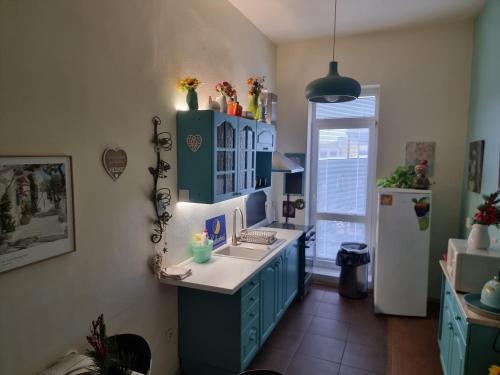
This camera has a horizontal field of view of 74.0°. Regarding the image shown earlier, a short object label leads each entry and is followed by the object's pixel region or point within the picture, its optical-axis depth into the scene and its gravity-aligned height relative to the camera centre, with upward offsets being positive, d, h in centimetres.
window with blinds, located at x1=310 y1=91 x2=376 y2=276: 415 -15
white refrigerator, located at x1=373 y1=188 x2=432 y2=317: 347 -93
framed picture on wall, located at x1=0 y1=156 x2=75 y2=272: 137 -23
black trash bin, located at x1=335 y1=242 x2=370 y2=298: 394 -129
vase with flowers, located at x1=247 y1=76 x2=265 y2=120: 328 +63
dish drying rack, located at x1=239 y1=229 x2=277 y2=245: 325 -75
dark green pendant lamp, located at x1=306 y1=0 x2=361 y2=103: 225 +52
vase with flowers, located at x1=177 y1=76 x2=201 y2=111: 243 +52
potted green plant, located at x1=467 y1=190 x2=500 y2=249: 216 -38
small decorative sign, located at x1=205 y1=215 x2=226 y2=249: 297 -64
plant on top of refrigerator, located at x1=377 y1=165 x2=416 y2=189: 359 -17
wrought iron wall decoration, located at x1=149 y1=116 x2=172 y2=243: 225 -19
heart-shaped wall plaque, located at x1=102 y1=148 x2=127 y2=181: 185 -1
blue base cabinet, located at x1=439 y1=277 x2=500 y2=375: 185 -106
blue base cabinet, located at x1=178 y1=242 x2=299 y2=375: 238 -125
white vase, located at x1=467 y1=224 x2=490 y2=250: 224 -49
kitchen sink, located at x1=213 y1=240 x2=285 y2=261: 305 -84
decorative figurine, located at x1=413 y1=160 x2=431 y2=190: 356 -16
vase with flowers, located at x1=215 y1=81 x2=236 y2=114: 272 +57
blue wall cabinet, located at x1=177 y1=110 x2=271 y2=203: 241 +4
